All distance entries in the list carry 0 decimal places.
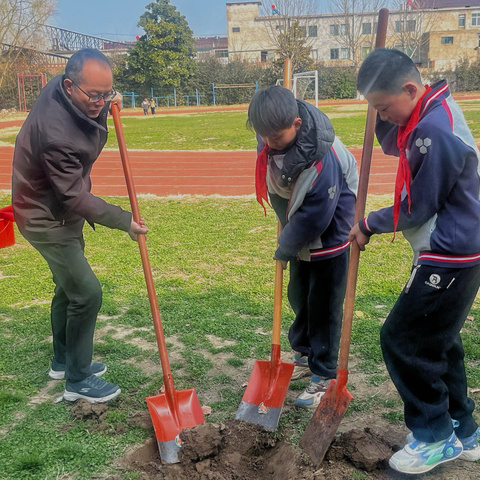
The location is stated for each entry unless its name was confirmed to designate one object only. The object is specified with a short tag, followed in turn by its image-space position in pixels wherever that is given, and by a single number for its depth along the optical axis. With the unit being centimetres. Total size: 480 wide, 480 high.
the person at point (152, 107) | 3763
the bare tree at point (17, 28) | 3706
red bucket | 389
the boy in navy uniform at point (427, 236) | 231
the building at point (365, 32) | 5034
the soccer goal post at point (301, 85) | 2764
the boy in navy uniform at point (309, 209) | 280
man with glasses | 307
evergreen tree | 4428
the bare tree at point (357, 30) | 5197
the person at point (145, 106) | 3766
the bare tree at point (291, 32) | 4712
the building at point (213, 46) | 6058
